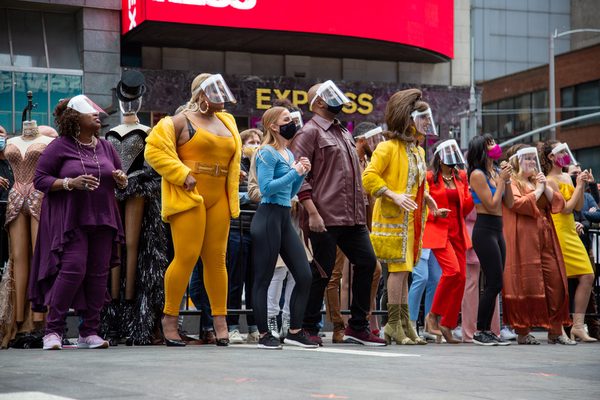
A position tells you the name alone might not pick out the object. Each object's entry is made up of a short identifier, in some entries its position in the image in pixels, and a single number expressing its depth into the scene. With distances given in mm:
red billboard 21375
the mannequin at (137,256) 6672
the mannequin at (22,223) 6450
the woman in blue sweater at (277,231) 5957
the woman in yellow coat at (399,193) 6844
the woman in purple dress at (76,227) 6066
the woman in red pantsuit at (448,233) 7395
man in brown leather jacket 6484
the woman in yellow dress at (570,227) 8352
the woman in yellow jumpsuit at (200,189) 6047
